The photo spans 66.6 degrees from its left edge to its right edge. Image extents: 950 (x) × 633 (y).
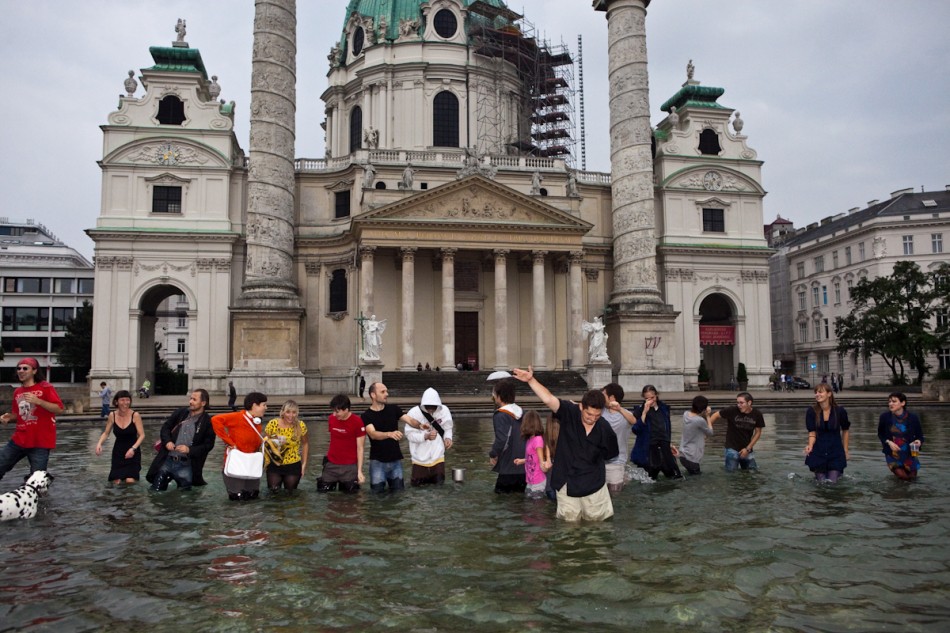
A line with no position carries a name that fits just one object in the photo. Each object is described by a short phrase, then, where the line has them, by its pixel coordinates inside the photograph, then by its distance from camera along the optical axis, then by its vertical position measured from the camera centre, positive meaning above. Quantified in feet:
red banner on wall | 143.23 +5.54
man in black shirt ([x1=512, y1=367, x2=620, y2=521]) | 23.38 -2.92
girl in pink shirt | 27.76 -3.51
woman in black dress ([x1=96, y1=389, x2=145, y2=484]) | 31.63 -3.12
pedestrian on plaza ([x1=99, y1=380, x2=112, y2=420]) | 81.20 -3.45
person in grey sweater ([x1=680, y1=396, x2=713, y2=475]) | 33.81 -3.45
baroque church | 120.57 +22.87
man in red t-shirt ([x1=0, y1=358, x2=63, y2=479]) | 28.45 -2.01
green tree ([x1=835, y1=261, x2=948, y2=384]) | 137.90 +7.97
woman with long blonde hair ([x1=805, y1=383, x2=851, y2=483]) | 30.12 -3.17
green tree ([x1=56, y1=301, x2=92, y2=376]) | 183.32 +6.65
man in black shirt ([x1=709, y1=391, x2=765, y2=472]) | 33.83 -3.25
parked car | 168.18 -5.15
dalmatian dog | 24.97 -4.58
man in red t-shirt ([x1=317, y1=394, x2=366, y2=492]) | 30.40 -3.65
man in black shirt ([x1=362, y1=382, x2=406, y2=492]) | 30.04 -3.24
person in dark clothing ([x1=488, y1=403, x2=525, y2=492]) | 28.81 -3.36
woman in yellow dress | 29.96 -3.40
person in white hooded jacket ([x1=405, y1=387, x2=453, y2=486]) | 30.78 -3.10
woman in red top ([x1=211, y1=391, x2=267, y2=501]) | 28.84 -2.54
